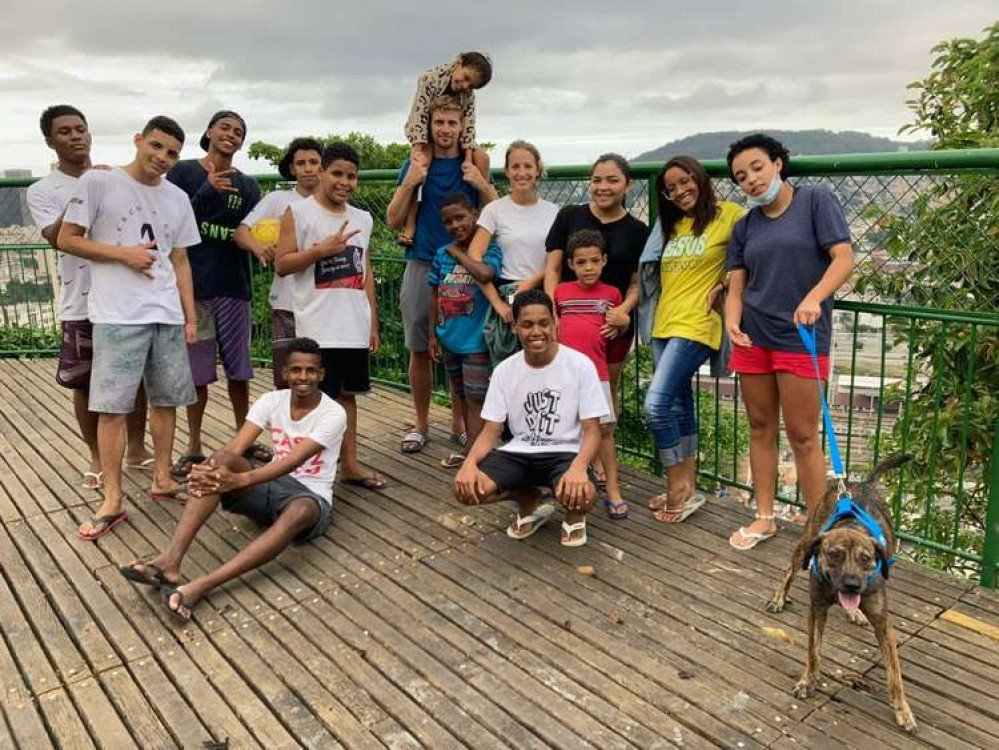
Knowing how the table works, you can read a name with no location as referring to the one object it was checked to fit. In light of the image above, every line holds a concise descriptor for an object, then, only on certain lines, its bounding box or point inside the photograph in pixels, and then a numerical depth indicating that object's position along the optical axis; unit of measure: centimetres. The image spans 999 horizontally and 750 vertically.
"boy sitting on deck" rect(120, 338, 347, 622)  327
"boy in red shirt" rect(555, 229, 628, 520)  379
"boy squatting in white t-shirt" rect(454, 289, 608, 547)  356
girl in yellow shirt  361
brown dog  232
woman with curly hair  316
